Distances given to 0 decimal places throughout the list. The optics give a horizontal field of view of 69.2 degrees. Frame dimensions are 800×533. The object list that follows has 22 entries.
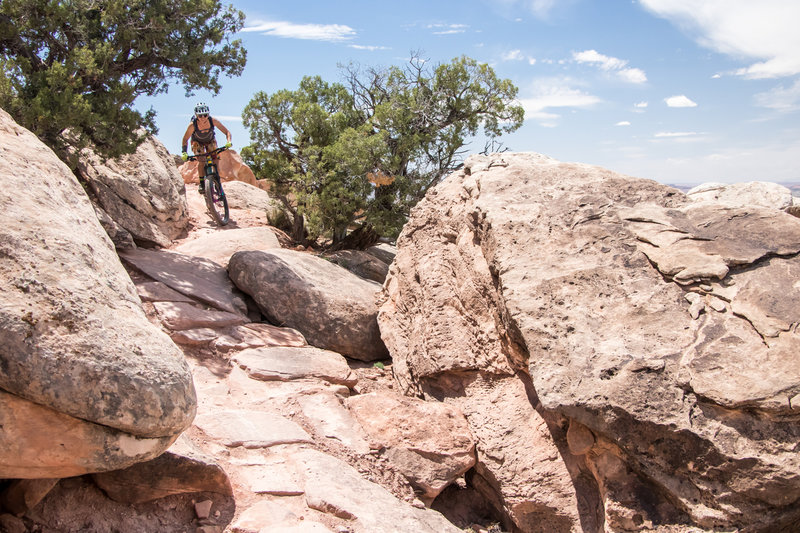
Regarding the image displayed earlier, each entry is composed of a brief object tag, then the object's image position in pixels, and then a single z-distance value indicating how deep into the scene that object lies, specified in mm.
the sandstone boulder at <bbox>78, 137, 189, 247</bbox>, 8156
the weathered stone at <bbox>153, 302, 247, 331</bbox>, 5852
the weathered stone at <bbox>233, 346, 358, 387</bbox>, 5484
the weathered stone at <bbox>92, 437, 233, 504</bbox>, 3137
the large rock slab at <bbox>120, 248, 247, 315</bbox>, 6605
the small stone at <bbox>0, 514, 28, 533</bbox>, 2828
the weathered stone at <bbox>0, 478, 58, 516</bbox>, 2893
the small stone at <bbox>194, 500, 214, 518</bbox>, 3268
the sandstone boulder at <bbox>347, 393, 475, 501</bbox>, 4582
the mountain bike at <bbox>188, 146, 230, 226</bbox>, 10086
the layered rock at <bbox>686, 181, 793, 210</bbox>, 6875
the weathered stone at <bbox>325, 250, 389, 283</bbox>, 9320
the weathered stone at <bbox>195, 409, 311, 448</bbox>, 4074
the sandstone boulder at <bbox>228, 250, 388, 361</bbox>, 6754
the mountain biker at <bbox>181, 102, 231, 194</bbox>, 10070
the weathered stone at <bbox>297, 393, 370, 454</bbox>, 4617
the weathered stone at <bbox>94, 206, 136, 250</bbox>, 6926
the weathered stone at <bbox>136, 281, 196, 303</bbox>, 6113
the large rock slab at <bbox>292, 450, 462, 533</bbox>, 3520
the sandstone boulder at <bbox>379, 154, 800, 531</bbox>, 3443
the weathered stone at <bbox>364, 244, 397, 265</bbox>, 10712
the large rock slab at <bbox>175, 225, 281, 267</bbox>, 8109
